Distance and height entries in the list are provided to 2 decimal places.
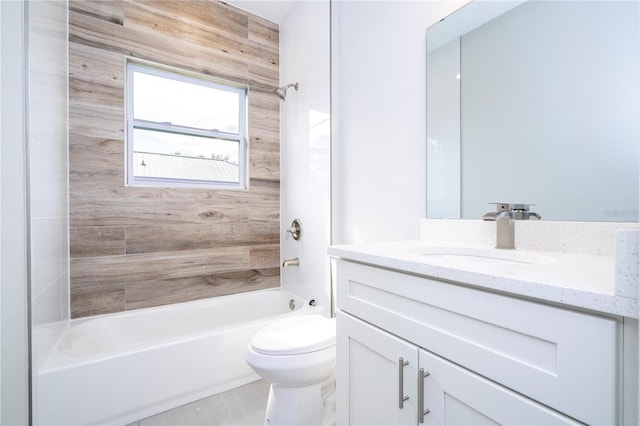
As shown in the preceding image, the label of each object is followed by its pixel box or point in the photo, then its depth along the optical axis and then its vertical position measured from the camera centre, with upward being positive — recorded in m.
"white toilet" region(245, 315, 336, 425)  1.27 -0.68
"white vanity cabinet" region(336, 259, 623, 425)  0.49 -0.31
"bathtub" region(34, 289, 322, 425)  1.30 -0.80
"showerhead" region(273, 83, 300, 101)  2.35 +1.00
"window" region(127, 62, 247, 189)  2.11 +0.62
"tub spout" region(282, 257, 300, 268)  2.23 -0.39
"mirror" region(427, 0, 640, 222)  0.84 +0.35
